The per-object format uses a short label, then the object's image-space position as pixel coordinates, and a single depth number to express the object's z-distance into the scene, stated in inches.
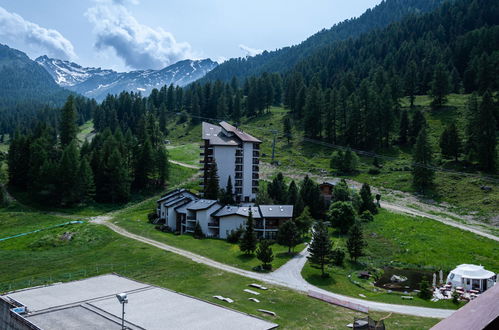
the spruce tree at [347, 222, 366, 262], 2194.9
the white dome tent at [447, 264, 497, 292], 1758.1
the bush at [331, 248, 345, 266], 2141.5
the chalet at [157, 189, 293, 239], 2716.5
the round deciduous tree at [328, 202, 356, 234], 2704.2
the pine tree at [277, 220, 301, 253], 2337.6
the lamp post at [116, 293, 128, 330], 1010.8
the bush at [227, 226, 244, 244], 2610.7
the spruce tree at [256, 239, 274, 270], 2054.6
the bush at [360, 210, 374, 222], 2812.5
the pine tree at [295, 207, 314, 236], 2618.1
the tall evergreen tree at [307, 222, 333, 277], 2003.0
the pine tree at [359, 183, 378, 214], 2942.9
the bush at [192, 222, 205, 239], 2699.3
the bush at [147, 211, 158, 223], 3038.9
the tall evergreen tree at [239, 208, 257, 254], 2260.1
